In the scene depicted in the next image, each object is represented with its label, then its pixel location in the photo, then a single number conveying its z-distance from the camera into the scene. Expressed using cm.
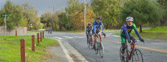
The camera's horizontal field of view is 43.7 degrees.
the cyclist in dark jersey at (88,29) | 1462
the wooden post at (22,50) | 603
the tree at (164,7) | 3045
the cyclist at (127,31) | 702
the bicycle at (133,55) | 678
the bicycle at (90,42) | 1404
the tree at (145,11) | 2992
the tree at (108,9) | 7769
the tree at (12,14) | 4431
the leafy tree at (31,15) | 8344
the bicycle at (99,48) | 1034
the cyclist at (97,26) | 1063
